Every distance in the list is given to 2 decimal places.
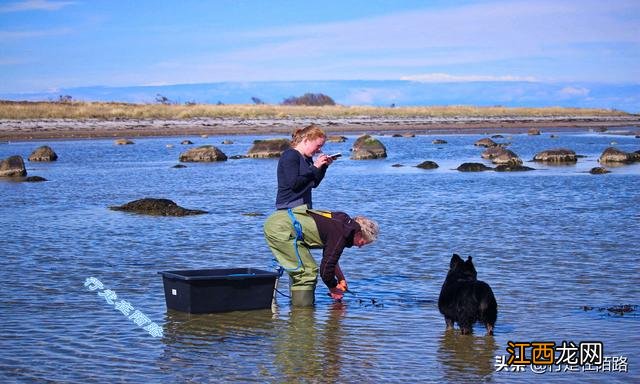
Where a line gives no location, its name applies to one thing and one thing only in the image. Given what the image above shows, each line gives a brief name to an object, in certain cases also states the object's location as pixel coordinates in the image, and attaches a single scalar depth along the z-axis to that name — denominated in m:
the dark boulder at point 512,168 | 30.11
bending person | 10.11
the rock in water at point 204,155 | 36.69
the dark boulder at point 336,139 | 49.91
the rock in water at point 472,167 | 30.11
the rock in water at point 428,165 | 32.00
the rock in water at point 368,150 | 37.69
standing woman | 9.98
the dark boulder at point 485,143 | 44.98
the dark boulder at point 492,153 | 33.34
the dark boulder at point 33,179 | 27.47
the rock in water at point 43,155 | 36.97
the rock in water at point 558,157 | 34.09
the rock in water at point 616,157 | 32.75
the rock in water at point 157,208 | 18.67
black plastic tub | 9.86
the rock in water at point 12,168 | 28.88
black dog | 8.84
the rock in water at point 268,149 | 38.72
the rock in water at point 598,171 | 28.35
